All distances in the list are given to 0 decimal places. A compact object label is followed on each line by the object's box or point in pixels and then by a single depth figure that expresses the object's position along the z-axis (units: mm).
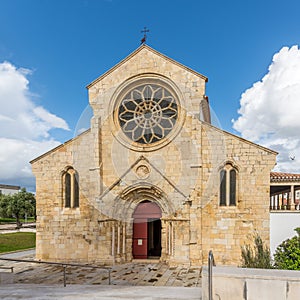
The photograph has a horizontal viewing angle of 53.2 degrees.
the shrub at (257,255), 10333
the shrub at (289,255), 8481
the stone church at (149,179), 12547
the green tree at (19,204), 38281
